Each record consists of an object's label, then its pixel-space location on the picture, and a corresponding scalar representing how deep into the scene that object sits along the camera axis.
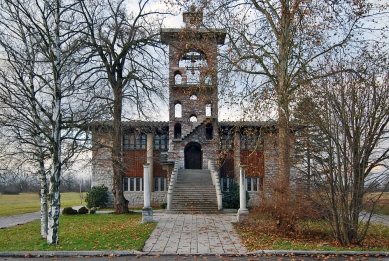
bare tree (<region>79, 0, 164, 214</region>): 22.59
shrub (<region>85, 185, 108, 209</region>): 30.14
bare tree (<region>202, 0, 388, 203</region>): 14.79
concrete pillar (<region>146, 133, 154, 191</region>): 32.09
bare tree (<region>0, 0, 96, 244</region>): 11.99
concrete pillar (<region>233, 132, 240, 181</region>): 31.63
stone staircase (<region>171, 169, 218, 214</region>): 24.45
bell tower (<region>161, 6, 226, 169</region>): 30.52
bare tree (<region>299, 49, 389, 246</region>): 11.71
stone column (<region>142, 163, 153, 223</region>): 18.69
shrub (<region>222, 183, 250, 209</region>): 28.16
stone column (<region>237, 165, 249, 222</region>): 18.44
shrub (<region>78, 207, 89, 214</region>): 25.22
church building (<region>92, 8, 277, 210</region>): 30.47
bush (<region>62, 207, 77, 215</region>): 24.64
